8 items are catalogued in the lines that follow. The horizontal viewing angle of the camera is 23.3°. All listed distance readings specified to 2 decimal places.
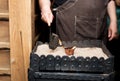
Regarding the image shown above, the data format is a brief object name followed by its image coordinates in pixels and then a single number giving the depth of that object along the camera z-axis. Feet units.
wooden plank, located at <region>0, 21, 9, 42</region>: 7.21
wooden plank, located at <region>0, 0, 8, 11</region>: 7.21
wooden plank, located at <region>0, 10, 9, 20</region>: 7.09
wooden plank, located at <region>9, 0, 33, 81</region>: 7.01
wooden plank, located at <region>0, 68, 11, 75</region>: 7.21
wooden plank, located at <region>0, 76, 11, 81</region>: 7.32
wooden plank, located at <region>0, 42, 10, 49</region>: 7.16
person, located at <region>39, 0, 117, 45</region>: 8.05
